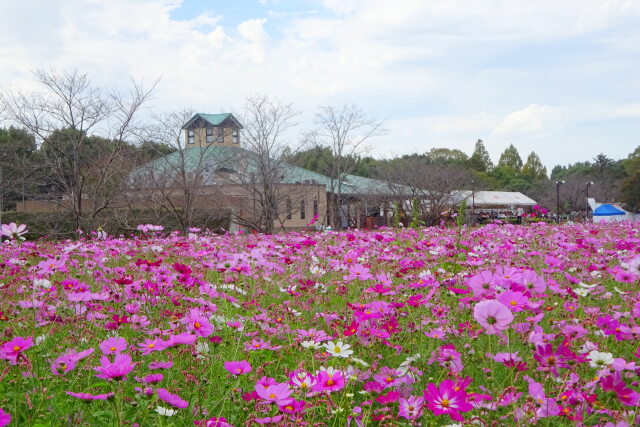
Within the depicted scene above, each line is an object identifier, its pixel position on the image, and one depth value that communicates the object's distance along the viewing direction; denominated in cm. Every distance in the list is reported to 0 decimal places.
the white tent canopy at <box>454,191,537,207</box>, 4212
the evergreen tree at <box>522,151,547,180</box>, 7638
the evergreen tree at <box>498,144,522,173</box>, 8194
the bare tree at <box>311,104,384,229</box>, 2602
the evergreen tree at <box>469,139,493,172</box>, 6281
